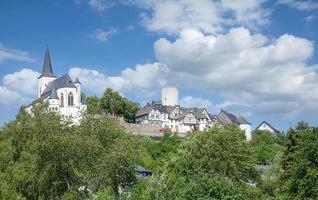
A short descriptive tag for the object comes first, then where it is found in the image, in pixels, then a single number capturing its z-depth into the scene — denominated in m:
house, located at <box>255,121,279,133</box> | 139.38
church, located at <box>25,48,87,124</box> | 104.51
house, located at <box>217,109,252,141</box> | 127.29
